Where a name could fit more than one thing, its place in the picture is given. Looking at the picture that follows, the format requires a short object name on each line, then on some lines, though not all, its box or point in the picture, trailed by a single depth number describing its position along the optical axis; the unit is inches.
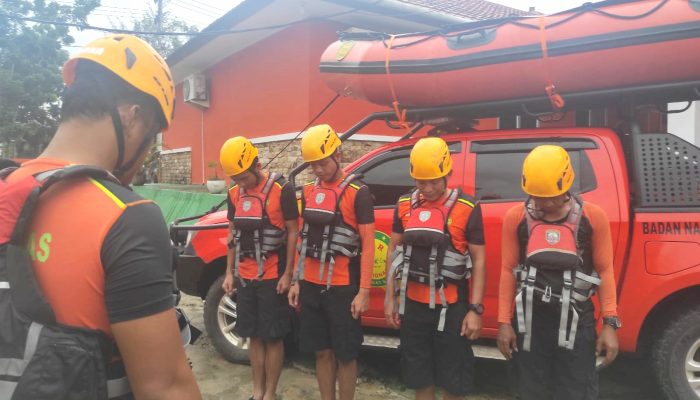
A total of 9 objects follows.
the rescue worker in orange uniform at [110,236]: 40.2
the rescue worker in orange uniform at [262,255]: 130.1
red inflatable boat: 112.9
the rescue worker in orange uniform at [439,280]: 104.0
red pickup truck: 113.6
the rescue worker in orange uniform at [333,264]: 119.3
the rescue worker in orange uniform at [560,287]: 91.5
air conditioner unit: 504.4
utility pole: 1055.4
